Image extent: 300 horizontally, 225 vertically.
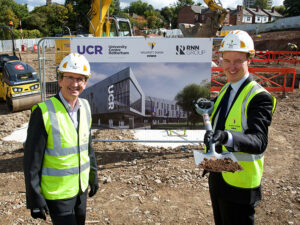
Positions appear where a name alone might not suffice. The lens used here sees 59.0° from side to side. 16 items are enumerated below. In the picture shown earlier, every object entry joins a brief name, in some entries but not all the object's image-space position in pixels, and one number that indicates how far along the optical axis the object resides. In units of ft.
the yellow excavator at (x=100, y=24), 36.73
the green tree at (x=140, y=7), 334.65
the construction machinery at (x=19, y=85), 29.55
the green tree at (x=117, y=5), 254.10
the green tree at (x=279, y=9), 335.40
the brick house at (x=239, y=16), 264.52
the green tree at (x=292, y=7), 163.02
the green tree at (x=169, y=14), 297.33
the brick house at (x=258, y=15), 280.51
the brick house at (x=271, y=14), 287.07
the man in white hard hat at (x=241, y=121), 6.33
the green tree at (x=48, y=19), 155.63
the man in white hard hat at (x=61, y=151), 7.18
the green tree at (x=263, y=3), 403.63
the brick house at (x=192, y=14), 269.64
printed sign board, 18.40
